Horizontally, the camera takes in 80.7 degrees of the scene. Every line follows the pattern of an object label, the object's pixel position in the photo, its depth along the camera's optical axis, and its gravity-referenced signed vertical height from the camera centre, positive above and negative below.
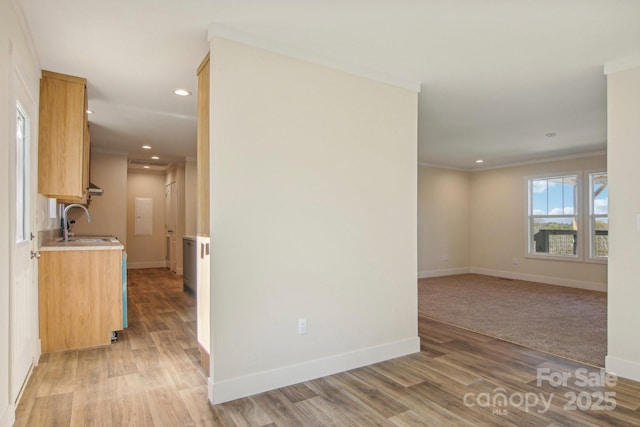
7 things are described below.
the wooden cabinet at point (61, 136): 3.11 +0.65
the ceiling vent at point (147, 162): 7.79 +1.09
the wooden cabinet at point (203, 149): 2.48 +0.44
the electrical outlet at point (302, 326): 2.68 -0.80
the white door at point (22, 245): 2.14 -0.21
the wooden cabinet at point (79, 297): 3.24 -0.75
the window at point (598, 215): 6.32 -0.03
